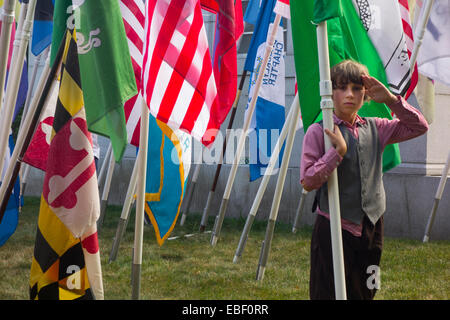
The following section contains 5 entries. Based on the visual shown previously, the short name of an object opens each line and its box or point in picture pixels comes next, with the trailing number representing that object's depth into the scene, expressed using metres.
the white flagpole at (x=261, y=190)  6.18
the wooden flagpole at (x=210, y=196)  8.66
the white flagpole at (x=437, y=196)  7.68
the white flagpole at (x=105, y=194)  7.37
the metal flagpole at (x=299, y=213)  8.80
